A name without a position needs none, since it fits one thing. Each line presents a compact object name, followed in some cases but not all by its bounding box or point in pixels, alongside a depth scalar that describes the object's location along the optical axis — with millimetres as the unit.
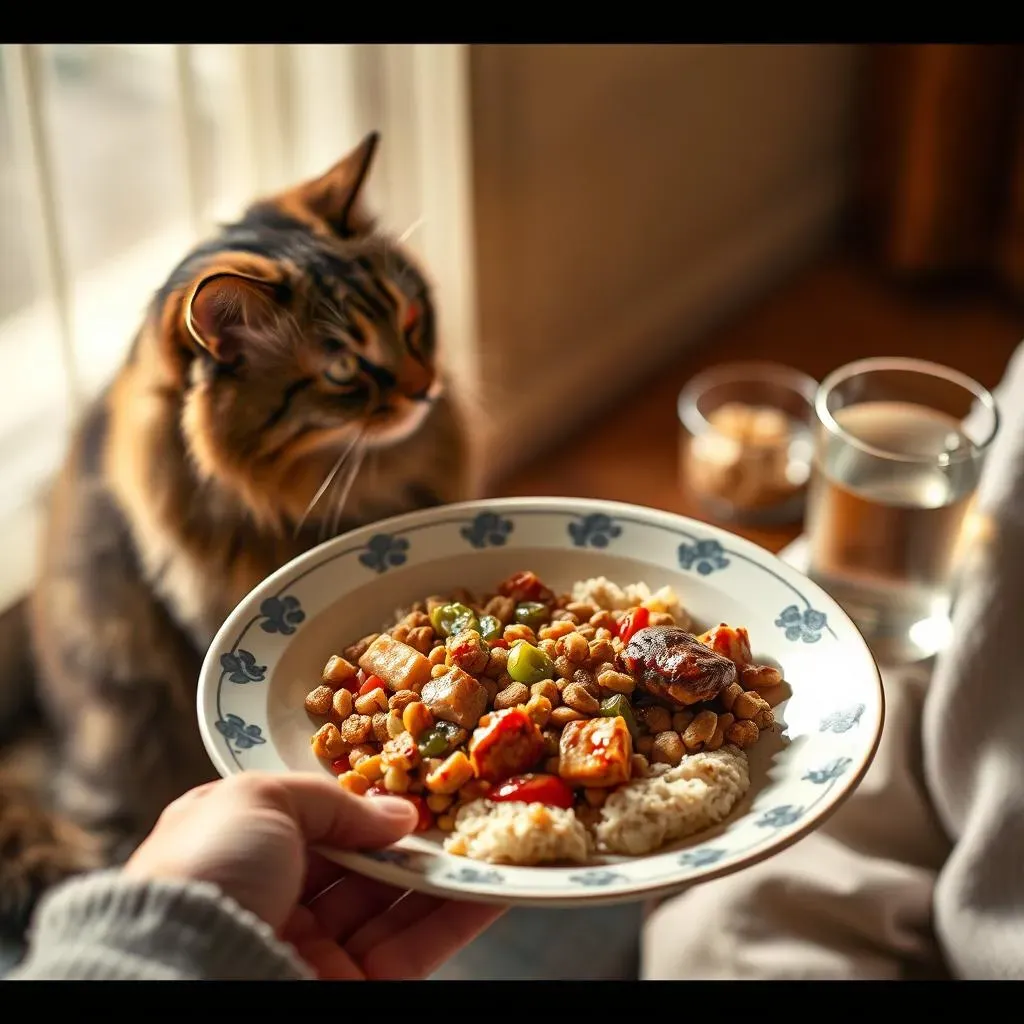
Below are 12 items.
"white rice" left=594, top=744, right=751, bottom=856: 695
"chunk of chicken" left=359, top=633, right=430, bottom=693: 761
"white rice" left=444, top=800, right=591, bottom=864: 677
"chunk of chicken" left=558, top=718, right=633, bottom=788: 711
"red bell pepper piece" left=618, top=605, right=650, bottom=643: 788
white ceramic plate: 667
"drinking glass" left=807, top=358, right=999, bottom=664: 1076
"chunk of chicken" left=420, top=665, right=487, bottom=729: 736
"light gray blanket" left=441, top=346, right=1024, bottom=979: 962
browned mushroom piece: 732
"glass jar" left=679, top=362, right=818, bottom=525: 1833
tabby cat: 849
